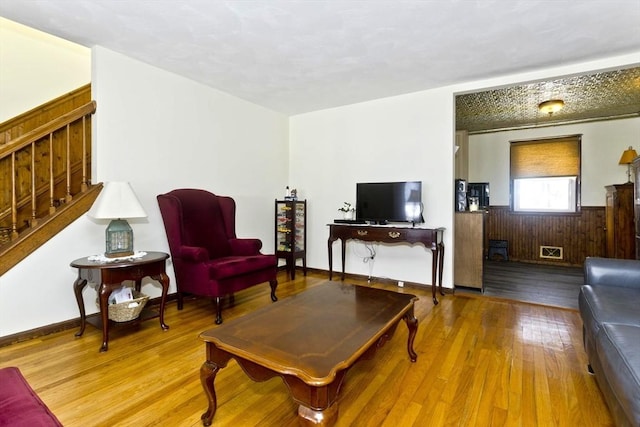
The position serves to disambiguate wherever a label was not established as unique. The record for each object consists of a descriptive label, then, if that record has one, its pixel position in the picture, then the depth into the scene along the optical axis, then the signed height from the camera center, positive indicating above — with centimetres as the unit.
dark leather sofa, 115 -54
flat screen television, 377 +13
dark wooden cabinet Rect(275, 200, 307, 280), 438 -30
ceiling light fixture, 414 +143
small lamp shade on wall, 471 +85
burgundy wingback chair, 279 -38
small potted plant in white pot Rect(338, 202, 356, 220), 426 +1
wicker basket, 242 -77
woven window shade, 546 +99
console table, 340 -28
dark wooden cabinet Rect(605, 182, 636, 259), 442 -14
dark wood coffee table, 117 -60
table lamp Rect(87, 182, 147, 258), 242 -1
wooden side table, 225 -48
